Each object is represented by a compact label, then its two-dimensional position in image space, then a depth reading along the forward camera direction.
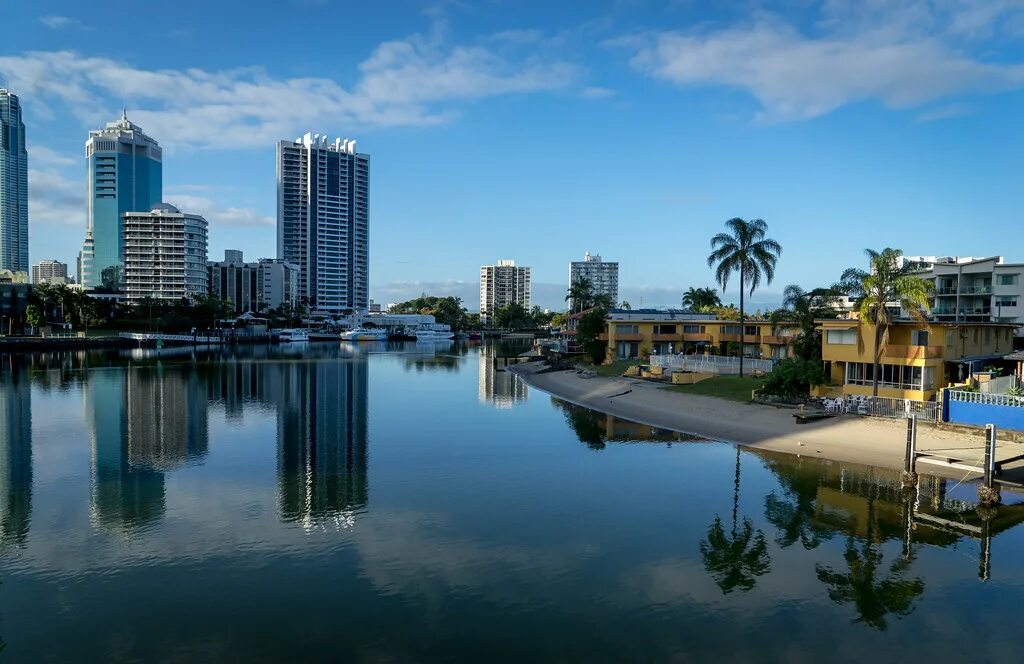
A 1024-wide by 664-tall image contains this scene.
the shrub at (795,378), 50.03
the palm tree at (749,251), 65.31
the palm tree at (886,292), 42.88
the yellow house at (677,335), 85.12
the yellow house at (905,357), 46.16
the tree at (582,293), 143.09
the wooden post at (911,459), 32.88
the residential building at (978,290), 91.12
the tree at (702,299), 138.24
